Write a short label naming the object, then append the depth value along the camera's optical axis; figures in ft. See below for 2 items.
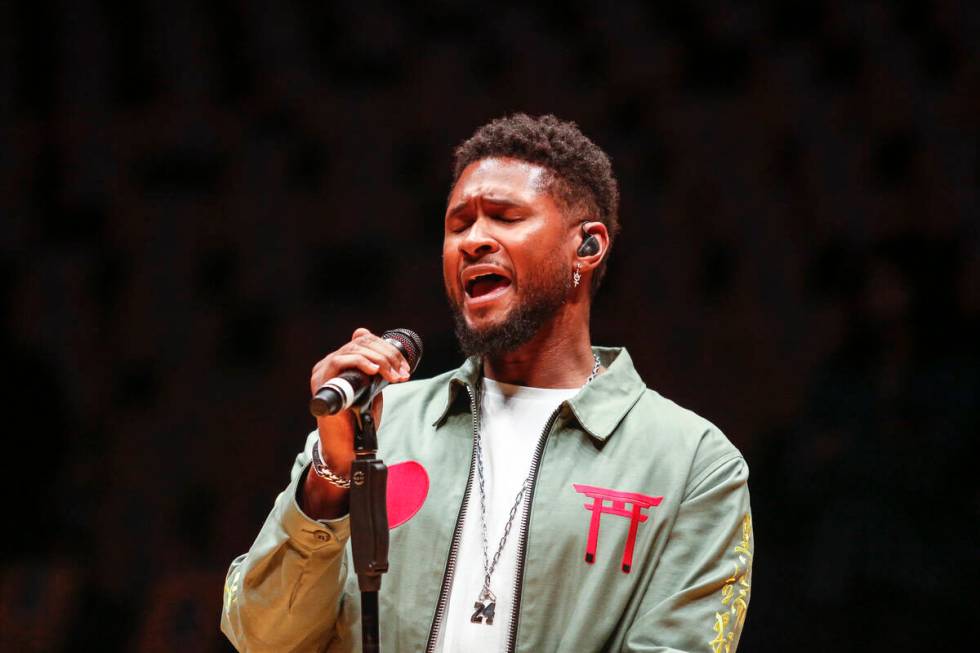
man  22.11
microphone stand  21.58
